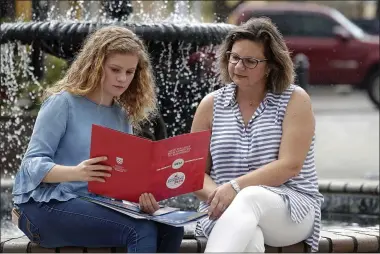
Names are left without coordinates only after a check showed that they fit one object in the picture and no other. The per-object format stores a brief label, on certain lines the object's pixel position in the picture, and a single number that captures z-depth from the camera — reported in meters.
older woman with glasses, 5.74
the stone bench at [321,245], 5.84
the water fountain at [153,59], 8.69
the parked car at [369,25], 33.28
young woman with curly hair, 5.49
